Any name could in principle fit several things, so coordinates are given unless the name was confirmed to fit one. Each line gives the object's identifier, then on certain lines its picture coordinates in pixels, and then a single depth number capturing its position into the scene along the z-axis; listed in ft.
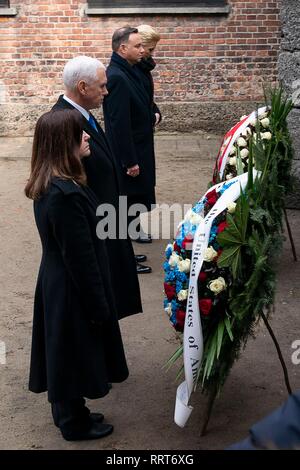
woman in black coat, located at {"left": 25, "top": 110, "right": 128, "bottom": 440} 13.70
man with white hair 16.03
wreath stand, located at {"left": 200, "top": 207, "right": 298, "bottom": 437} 14.73
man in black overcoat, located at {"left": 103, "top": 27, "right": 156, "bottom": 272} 22.02
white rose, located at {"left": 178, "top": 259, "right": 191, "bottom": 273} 14.35
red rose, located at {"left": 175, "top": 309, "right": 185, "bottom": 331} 14.53
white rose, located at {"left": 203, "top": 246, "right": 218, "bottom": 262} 14.06
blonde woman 23.63
